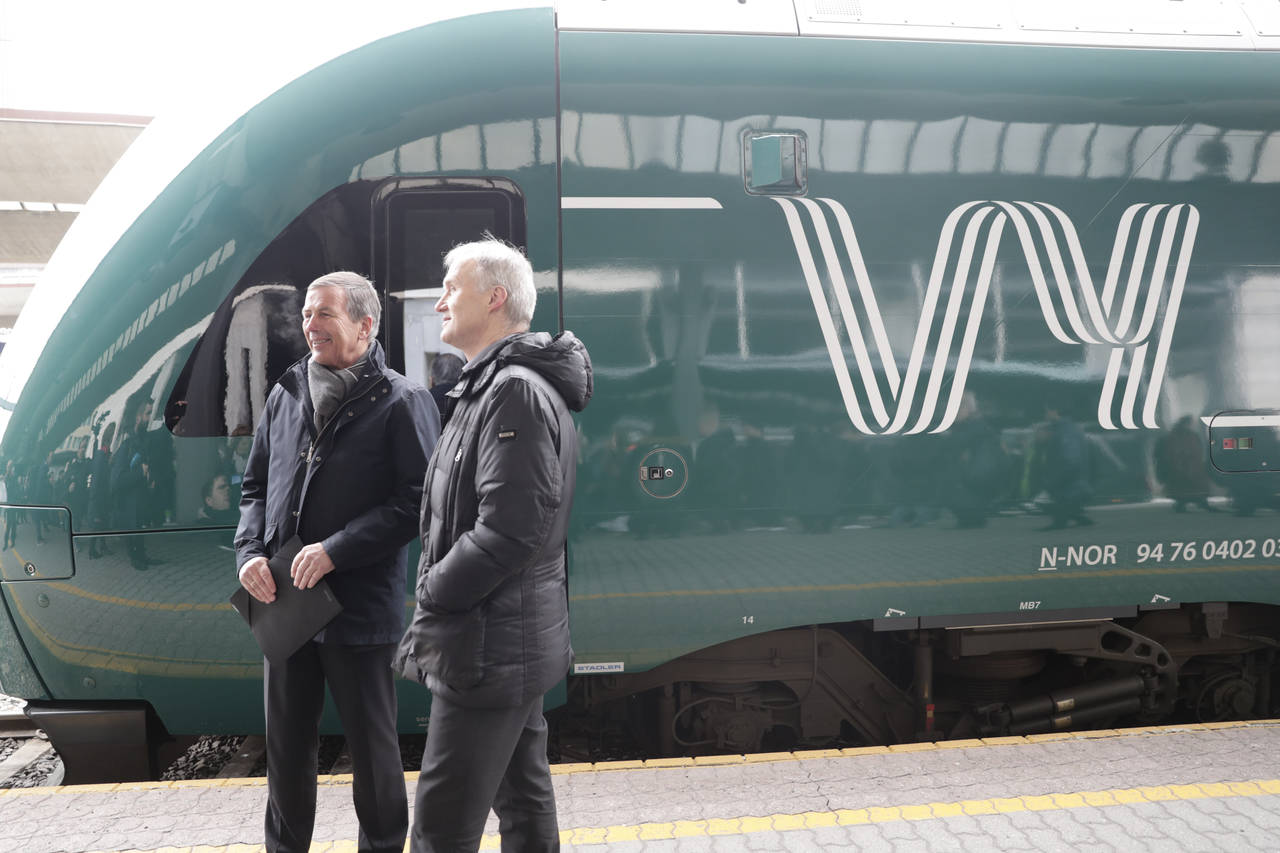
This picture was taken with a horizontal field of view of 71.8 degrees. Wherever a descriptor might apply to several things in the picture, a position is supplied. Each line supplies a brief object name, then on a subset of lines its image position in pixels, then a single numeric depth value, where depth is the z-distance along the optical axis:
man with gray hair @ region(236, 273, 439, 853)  2.24
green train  3.05
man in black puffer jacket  1.79
